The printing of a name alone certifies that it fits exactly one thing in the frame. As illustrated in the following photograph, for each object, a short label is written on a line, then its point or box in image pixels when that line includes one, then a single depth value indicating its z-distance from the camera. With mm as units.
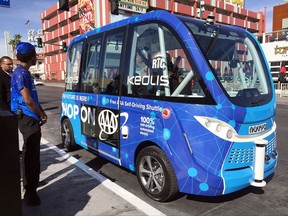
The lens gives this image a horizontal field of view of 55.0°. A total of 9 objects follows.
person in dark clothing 5188
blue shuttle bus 3143
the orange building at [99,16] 38969
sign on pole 10664
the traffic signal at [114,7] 13086
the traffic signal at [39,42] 30703
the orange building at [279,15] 44031
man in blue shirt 3398
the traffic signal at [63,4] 12850
